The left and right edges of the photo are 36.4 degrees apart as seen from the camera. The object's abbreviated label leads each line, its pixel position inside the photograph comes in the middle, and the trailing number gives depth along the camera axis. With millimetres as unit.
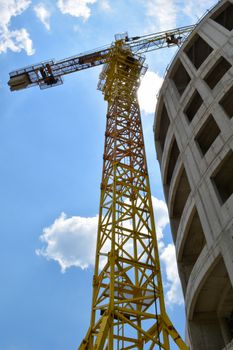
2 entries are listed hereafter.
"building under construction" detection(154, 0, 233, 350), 14578
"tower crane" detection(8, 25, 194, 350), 12773
